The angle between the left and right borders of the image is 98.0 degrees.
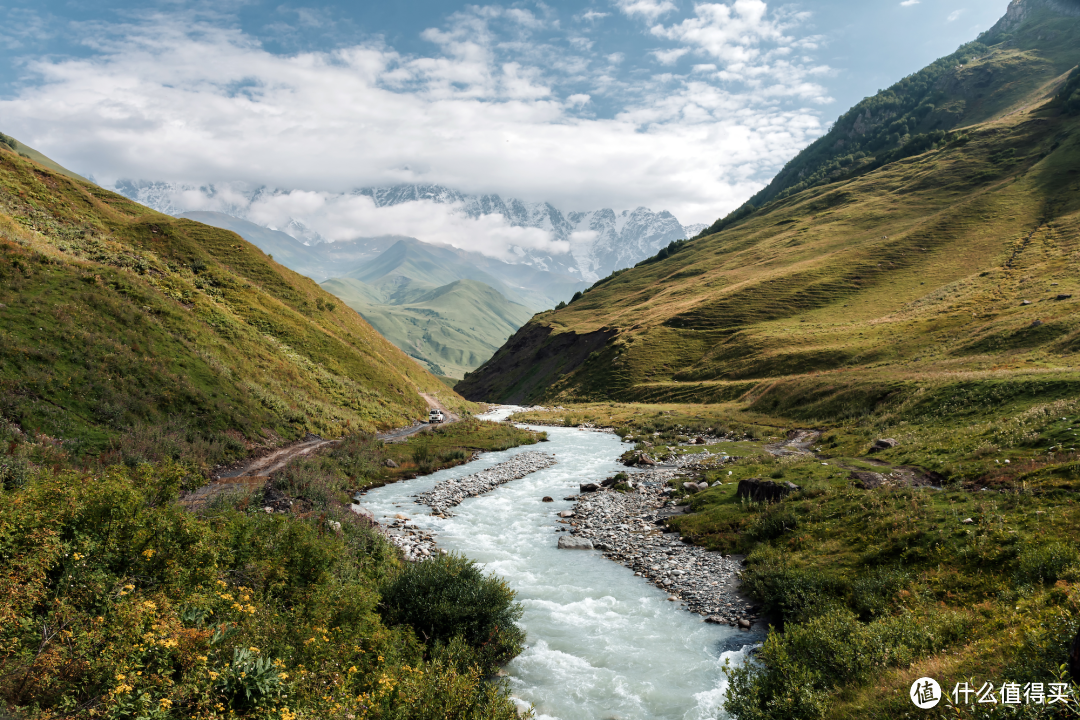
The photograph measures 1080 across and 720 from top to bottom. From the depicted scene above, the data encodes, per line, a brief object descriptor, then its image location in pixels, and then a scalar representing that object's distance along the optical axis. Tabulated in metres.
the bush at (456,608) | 13.11
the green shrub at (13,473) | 13.77
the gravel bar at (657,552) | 16.39
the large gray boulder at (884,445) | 30.11
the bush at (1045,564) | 11.30
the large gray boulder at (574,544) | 21.98
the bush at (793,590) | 13.96
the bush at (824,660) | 9.47
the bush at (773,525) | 20.05
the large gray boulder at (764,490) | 23.08
